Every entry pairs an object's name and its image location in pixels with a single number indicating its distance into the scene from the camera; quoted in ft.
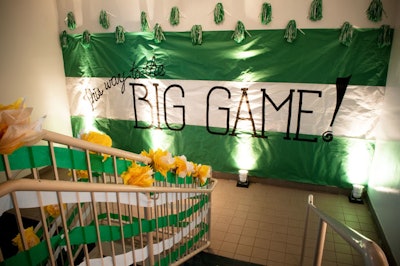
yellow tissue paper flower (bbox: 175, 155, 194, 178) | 7.86
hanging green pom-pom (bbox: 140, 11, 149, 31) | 15.89
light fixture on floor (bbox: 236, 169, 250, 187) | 15.94
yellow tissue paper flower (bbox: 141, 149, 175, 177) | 6.76
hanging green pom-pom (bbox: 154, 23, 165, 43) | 15.72
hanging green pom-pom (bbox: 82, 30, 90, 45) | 17.29
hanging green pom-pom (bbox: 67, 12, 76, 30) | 17.30
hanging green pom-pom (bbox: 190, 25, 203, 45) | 15.07
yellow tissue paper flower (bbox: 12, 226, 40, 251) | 5.71
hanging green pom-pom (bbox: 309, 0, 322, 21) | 12.99
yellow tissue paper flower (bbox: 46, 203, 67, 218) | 7.48
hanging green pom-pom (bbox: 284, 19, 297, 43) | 13.53
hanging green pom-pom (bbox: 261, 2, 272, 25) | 13.70
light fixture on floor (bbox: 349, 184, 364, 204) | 14.03
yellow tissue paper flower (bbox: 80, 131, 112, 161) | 6.04
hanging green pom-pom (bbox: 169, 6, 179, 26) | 15.19
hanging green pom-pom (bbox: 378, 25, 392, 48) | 12.24
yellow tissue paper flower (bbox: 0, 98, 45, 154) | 2.92
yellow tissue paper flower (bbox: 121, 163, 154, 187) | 5.49
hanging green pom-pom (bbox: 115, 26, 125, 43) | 16.51
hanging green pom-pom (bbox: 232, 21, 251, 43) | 14.29
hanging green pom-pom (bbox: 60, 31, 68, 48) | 17.76
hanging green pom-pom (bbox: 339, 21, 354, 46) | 12.78
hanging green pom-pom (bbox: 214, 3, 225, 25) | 14.39
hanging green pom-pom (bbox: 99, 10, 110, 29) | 16.58
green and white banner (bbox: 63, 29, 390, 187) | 13.62
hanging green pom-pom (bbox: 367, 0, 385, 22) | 12.19
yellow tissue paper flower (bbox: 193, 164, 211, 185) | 9.34
